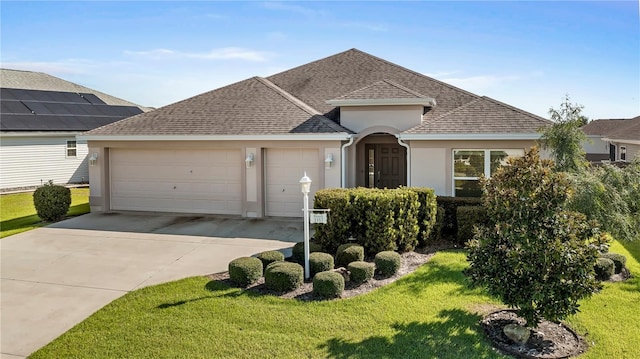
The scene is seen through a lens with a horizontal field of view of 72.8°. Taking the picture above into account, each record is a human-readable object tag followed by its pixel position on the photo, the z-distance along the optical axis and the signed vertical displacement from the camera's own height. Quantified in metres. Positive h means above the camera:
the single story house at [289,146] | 13.26 +0.68
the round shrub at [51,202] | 14.19 -1.08
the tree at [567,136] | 10.42 +0.69
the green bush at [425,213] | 10.68 -1.19
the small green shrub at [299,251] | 9.07 -1.79
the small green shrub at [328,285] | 7.40 -2.04
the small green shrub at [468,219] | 10.78 -1.35
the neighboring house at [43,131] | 22.89 +2.13
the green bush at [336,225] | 9.91 -1.34
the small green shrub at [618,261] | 8.86 -1.98
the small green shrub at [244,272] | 7.89 -1.91
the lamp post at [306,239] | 8.34 -1.38
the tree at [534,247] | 5.70 -1.11
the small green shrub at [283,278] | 7.66 -1.96
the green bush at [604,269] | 8.45 -2.05
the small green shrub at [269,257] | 8.66 -1.81
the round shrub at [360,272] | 8.05 -1.98
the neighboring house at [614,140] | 24.70 +1.57
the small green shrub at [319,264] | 8.39 -1.88
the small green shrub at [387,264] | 8.49 -1.92
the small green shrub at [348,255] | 8.93 -1.82
